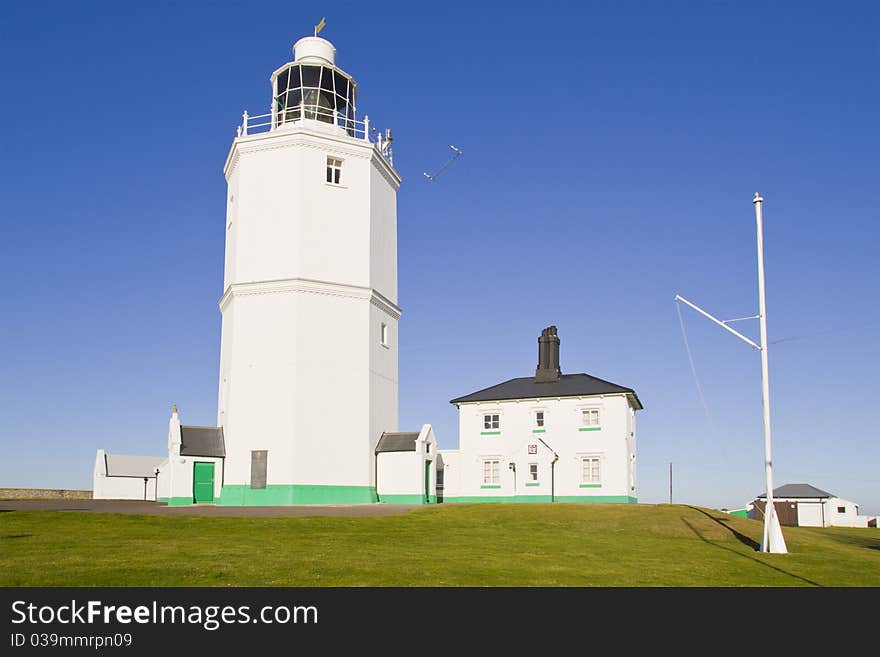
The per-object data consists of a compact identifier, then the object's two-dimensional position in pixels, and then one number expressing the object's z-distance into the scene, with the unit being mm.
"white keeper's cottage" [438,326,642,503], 40844
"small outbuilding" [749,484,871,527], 57125
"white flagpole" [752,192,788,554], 21328
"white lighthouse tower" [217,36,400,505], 35125
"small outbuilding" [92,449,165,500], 54094
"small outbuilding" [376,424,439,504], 36688
